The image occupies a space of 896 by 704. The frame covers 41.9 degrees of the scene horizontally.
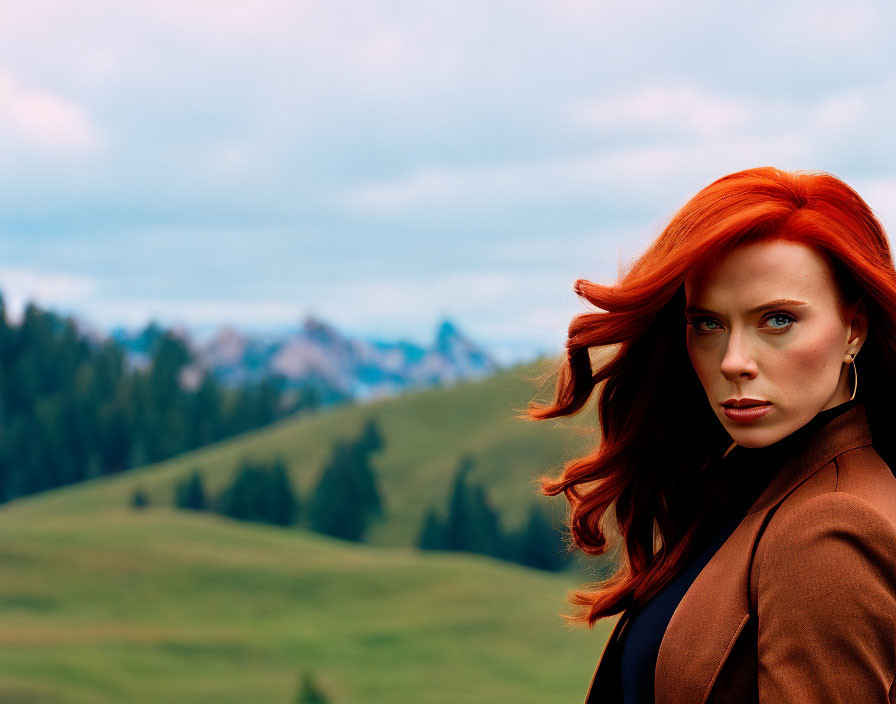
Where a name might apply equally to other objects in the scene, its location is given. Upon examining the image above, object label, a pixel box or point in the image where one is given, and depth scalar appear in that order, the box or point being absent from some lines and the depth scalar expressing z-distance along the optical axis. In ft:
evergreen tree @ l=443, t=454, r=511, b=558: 345.72
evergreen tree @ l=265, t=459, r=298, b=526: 367.66
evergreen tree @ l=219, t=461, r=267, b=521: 369.09
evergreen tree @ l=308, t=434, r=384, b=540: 363.56
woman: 7.79
